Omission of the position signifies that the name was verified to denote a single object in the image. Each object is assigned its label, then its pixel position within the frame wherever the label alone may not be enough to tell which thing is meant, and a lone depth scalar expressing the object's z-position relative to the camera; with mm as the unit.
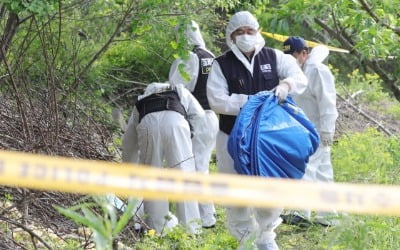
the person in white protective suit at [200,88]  15883
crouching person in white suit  13414
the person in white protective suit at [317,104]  14750
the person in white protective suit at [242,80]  11547
